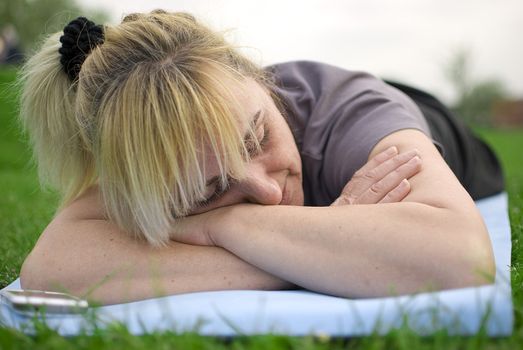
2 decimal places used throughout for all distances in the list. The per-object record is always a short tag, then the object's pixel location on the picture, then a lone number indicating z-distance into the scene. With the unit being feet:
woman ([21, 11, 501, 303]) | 3.47
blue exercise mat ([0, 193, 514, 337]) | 3.13
